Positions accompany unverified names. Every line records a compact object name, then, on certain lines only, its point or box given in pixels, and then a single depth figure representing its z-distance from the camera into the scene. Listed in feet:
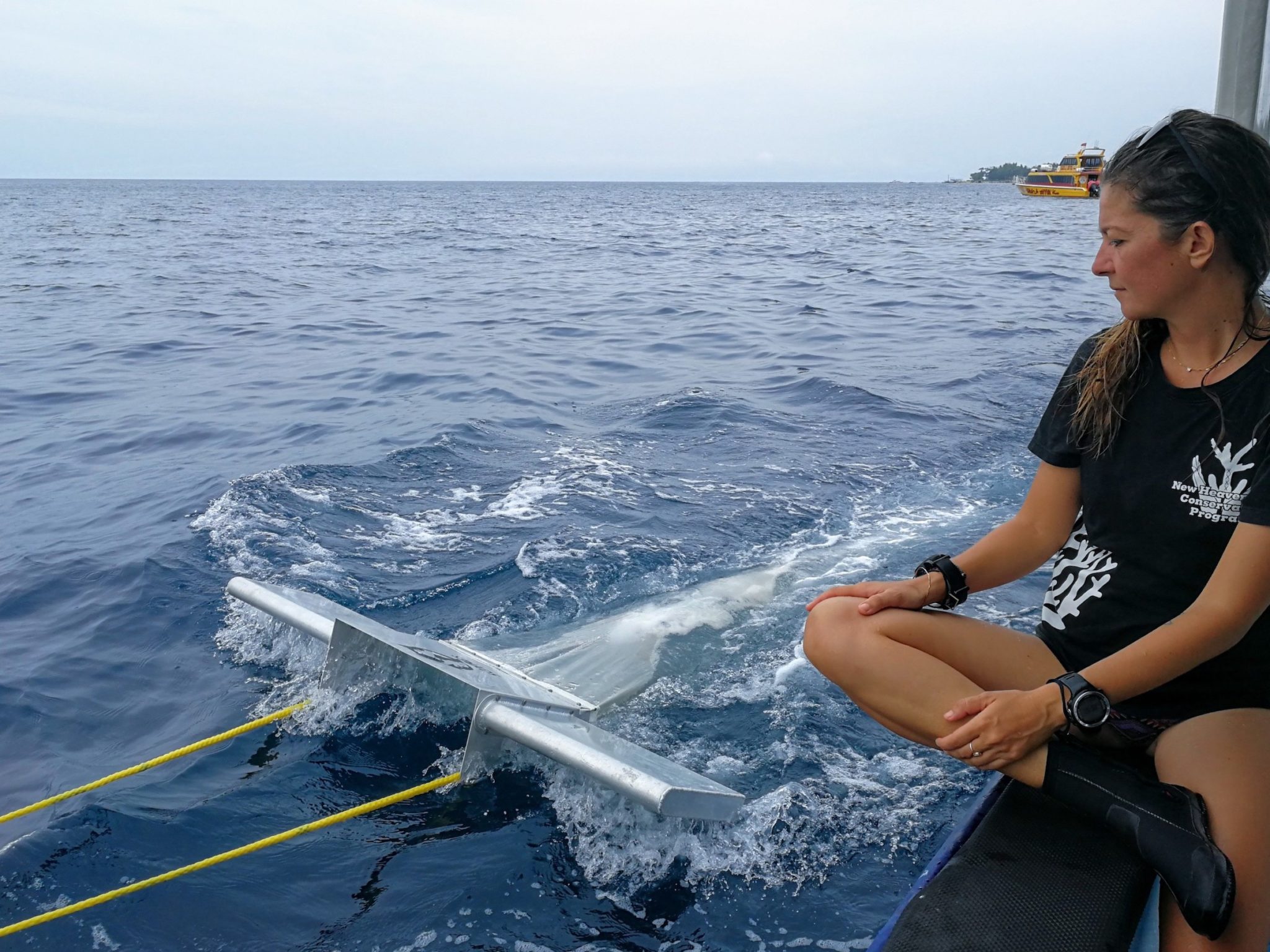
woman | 6.87
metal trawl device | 9.19
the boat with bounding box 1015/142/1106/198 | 190.70
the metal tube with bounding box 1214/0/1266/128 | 11.85
